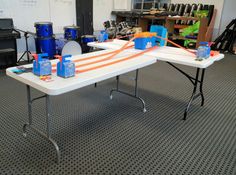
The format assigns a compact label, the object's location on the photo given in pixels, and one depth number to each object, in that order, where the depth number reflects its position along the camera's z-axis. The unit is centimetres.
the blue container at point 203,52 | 217
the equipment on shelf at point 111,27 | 579
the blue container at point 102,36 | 300
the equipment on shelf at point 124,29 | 601
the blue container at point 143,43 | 259
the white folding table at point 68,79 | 140
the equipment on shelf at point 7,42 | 399
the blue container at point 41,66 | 154
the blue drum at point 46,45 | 434
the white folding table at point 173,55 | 209
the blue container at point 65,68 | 153
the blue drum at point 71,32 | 465
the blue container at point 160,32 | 275
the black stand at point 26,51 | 441
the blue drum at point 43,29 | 423
